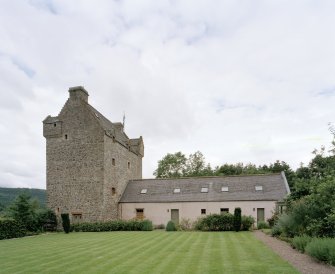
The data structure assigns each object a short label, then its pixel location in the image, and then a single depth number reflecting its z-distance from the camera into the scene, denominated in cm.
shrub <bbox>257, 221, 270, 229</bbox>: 2647
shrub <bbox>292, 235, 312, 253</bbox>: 1321
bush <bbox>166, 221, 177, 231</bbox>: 2617
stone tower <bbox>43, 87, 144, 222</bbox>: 2952
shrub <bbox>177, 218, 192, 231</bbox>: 2733
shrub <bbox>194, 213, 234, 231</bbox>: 2534
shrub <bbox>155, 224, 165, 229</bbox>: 3037
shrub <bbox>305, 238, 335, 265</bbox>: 1061
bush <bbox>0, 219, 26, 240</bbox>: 2311
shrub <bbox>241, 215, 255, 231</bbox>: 2494
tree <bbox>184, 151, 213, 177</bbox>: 5694
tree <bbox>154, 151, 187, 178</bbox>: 5669
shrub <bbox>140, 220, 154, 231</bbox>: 2712
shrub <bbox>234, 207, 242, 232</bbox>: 2433
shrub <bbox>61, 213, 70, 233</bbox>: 2714
